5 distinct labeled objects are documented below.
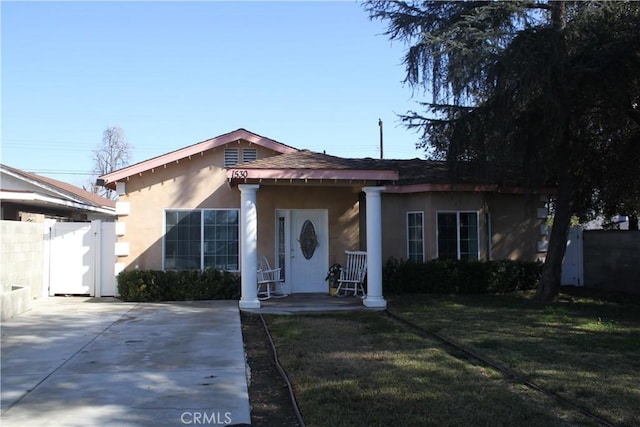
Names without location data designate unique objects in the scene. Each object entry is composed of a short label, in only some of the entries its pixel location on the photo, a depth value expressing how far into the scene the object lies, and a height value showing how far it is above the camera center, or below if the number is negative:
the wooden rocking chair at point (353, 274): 13.50 -0.51
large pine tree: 10.23 +3.22
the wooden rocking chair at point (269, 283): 13.33 -0.68
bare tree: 45.69 +8.58
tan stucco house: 13.69 +1.04
